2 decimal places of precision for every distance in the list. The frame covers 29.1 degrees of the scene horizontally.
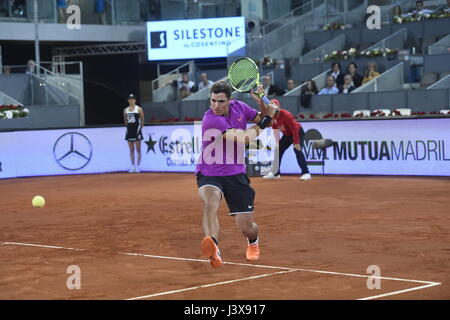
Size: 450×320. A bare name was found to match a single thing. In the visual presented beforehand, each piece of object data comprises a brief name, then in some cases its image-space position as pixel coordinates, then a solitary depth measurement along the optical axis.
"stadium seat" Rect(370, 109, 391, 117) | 22.53
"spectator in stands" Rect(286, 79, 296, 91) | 28.11
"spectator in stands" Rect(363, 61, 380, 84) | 26.50
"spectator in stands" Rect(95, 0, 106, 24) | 36.12
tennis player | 9.33
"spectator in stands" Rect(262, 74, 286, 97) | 27.80
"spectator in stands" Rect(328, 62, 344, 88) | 27.08
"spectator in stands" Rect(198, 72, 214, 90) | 31.16
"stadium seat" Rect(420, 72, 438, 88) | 26.25
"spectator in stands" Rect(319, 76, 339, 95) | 26.59
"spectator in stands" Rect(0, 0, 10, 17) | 33.75
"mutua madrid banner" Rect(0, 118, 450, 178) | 20.92
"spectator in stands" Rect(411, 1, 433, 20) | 29.98
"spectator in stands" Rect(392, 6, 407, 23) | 30.33
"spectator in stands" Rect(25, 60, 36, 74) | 31.48
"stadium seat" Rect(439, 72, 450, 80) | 26.03
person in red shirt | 20.86
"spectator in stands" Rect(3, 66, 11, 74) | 32.22
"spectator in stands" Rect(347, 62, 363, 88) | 26.70
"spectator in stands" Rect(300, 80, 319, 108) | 26.72
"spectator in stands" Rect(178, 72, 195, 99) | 31.55
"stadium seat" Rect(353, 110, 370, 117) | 23.06
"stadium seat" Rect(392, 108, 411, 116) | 22.53
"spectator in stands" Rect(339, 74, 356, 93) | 26.31
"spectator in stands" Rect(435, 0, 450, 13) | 29.51
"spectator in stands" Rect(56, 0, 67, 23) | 34.28
